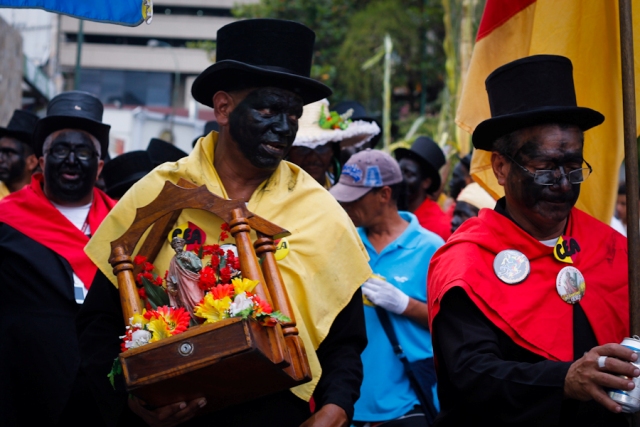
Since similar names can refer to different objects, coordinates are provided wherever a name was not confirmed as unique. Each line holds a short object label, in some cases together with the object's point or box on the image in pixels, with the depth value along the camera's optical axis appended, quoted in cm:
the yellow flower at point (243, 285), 346
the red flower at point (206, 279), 359
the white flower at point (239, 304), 336
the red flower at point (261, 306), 340
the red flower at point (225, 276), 364
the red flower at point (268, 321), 341
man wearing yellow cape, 392
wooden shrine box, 332
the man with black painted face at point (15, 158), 849
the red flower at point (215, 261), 372
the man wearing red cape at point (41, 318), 555
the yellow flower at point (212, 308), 342
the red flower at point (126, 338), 356
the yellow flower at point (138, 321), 357
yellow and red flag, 472
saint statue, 364
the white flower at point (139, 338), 350
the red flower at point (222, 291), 346
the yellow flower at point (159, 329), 348
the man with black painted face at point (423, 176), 827
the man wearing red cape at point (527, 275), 359
